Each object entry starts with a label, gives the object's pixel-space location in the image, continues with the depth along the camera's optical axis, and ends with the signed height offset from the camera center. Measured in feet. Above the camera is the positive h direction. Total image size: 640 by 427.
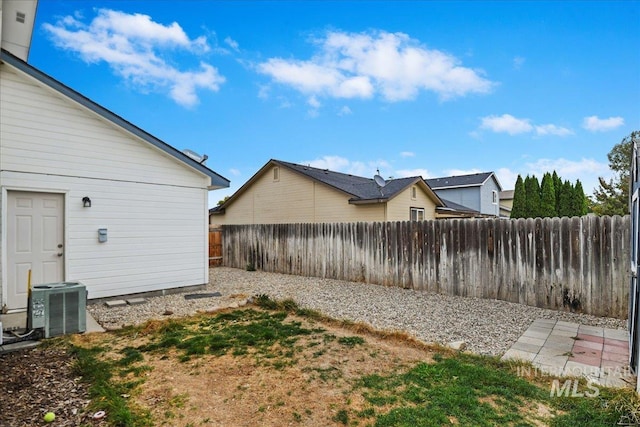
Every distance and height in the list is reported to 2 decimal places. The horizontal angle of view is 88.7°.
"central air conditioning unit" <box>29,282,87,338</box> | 14.42 -3.69
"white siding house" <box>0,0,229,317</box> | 18.81 +1.99
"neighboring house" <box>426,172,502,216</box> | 81.97 +8.56
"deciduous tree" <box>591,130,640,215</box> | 62.13 +7.34
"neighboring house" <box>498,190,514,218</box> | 117.01 +8.59
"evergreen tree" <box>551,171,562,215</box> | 66.74 +7.89
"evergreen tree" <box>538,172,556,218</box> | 64.39 +4.89
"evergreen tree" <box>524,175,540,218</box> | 64.13 +5.15
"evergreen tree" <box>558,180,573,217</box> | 64.75 +4.81
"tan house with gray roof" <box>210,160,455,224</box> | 45.98 +4.11
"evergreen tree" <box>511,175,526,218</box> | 65.05 +4.53
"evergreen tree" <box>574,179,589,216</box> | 64.69 +5.17
